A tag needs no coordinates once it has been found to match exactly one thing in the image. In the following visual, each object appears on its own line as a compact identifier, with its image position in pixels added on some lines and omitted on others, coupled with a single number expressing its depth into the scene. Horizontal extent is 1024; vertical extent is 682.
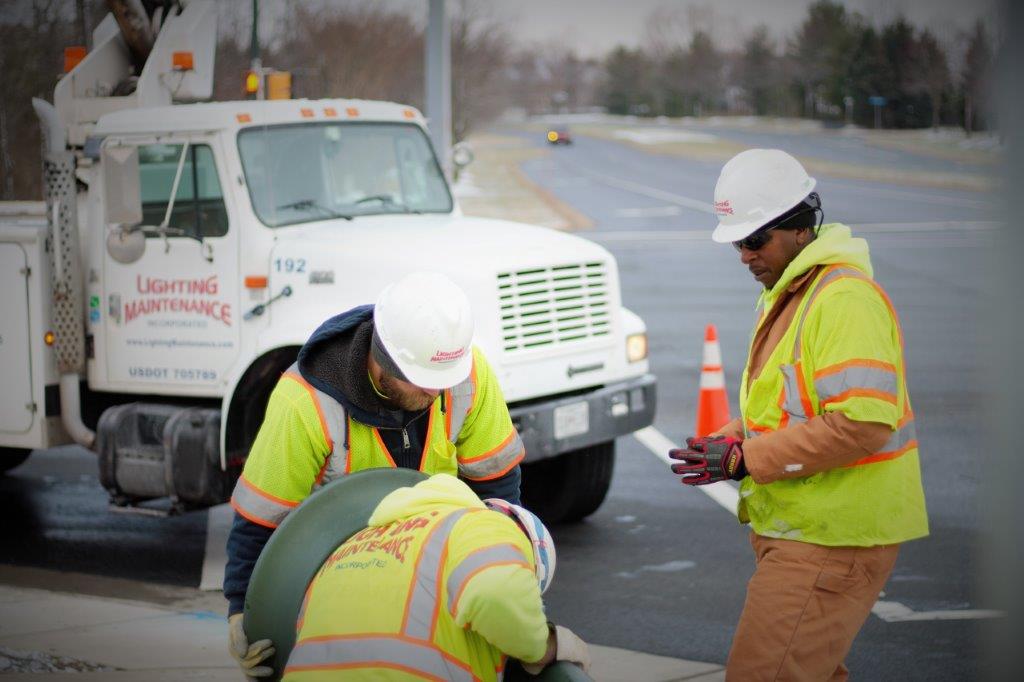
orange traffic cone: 9.34
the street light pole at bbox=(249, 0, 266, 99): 8.55
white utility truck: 7.16
